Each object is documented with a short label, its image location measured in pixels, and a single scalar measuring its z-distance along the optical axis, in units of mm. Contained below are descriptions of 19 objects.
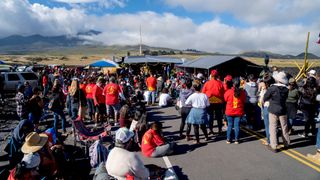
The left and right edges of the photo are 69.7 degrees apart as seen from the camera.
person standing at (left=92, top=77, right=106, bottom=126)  8591
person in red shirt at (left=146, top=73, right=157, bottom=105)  12203
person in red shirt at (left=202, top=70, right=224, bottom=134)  7228
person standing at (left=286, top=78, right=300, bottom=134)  7081
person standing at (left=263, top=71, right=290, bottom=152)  5724
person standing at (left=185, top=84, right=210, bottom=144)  6408
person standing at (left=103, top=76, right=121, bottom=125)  8208
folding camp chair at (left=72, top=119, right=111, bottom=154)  6502
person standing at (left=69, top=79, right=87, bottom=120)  7978
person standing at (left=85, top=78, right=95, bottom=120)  9026
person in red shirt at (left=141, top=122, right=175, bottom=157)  5827
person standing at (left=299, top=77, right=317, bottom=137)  6721
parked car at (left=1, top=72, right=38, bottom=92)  15543
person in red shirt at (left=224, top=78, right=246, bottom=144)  6396
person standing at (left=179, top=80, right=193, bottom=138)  6939
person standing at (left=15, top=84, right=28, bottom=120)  7343
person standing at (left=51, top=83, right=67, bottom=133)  7577
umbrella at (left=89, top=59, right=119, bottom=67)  17655
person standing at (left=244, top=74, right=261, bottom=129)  7535
